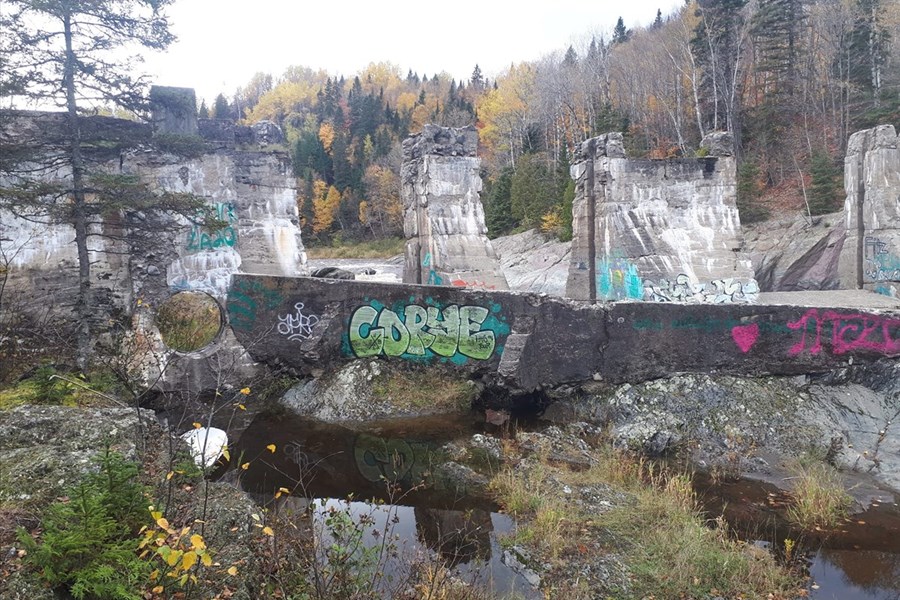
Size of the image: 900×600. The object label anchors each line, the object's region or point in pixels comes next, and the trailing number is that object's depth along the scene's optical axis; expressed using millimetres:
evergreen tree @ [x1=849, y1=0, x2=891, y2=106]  25359
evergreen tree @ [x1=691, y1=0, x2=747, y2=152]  27795
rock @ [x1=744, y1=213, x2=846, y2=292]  17047
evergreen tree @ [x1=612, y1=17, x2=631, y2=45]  48875
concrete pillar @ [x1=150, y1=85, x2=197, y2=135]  8953
